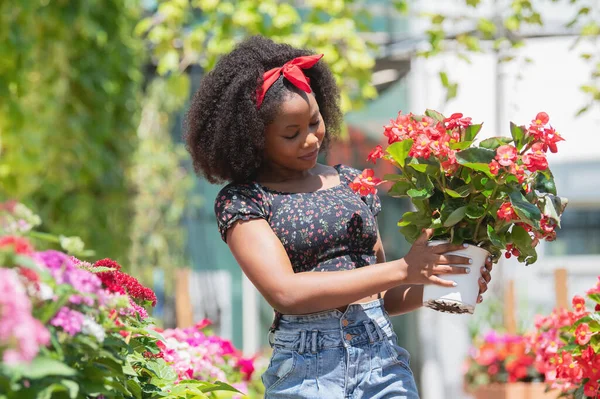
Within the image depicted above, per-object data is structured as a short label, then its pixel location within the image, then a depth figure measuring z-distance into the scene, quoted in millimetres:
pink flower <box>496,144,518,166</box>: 2935
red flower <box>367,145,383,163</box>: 3089
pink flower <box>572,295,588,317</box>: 3467
